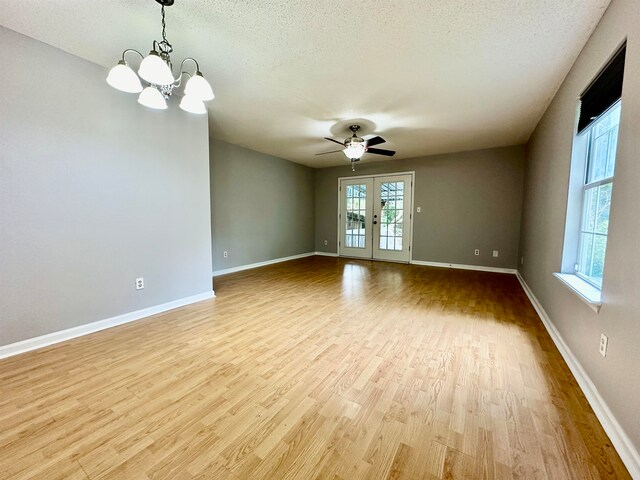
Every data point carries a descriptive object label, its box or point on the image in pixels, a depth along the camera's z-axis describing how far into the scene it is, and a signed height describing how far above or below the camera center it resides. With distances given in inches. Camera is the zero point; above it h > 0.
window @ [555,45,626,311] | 66.1 +13.6
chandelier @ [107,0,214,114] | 61.1 +35.1
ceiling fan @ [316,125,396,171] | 147.6 +43.2
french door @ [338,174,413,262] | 239.0 +5.9
